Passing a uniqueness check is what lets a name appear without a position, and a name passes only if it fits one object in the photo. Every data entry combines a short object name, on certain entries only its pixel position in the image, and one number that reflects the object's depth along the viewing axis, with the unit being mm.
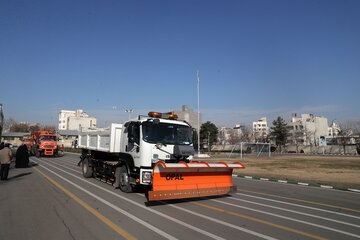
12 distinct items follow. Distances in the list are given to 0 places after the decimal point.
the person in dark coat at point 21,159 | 18750
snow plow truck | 7383
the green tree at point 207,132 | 75062
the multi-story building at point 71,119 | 127119
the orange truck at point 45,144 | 29828
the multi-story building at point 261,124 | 180775
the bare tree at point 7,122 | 97806
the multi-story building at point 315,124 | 119150
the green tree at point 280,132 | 76875
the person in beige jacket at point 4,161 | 12305
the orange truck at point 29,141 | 34144
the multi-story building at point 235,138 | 96612
